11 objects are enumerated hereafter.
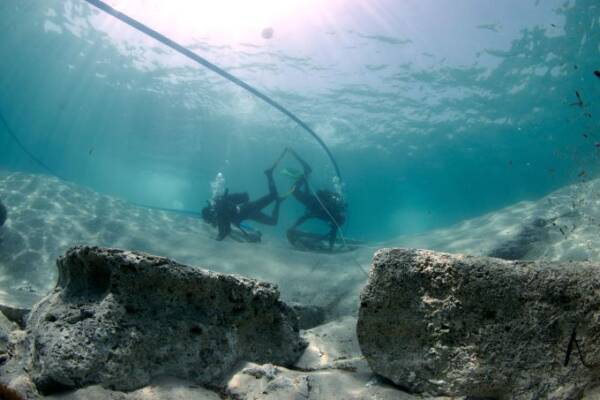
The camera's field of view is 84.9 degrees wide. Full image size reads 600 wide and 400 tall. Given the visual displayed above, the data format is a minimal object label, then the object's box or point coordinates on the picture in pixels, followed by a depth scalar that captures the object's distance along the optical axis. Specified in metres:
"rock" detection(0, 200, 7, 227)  8.11
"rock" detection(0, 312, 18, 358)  2.43
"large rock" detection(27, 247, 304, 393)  1.98
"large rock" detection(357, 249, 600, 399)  1.81
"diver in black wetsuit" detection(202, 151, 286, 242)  11.09
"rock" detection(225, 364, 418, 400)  2.14
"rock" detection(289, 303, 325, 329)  4.87
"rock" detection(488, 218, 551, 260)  7.16
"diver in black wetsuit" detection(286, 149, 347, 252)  11.59
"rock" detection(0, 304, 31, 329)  3.46
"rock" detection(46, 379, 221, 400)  1.87
